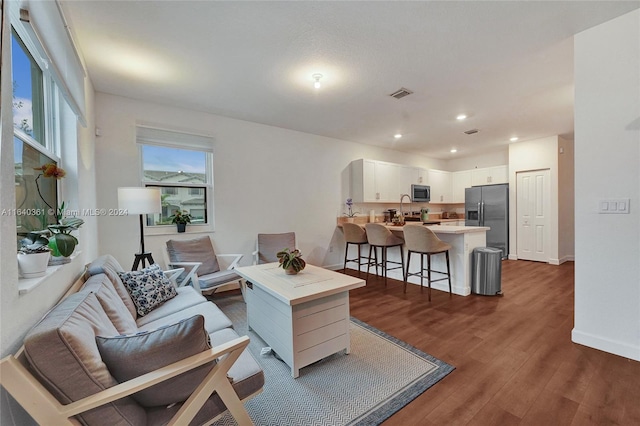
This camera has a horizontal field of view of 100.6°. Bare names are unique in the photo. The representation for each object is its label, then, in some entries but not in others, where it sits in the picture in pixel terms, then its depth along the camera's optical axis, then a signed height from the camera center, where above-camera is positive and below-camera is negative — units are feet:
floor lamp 8.60 +0.40
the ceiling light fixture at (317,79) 8.82 +4.48
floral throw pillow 6.86 -2.06
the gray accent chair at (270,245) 12.87 -1.66
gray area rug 4.97 -3.80
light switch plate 6.46 +0.08
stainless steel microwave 19.48 +1.30
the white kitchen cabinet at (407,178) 18.75 +2.36
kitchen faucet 18.53 +0.43
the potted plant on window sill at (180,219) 11.46 -0.31
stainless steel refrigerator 18.48 -0.08
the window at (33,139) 4.64 +1.53
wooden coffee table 6.11 -2.55
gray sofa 2.83 -1.87
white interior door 16.96 -0.29
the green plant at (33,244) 3.81 -0.46
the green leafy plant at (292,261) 7.73 -1.45
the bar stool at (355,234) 14.44 -1.32
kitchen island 11.34 -1.92
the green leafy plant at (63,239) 4.51 -0.46
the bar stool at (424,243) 10.89 -1.39
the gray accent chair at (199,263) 9.73 -2.04
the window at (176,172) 11.04 +1.77
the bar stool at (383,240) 12.96 -1.45
